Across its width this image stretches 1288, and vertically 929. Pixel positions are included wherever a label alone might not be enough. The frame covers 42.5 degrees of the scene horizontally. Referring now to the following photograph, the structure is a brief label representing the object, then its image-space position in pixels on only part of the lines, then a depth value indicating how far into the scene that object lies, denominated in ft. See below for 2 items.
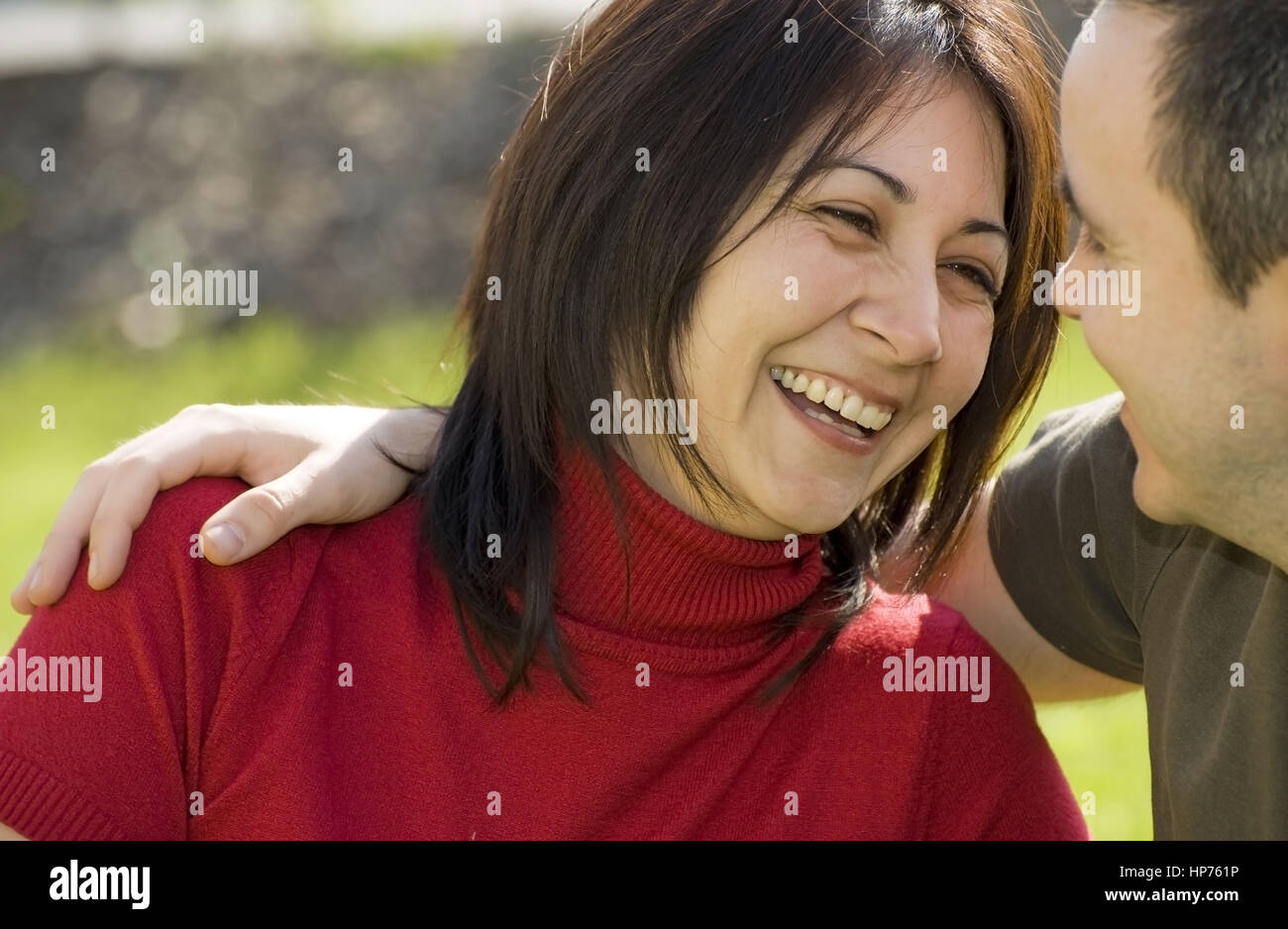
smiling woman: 7.73
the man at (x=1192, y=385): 6.97
